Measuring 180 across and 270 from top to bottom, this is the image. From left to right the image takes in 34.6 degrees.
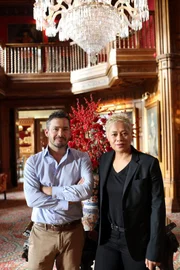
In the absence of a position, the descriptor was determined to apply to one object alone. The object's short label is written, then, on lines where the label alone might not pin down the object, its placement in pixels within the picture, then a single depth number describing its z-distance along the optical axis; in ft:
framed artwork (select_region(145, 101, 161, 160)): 22.80
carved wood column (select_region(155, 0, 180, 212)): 21.53
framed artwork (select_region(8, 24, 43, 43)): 39.60
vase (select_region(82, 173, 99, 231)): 8.04
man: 6.16
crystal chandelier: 16.81
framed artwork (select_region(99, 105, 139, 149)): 28.37
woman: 5.68
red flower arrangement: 8.24
